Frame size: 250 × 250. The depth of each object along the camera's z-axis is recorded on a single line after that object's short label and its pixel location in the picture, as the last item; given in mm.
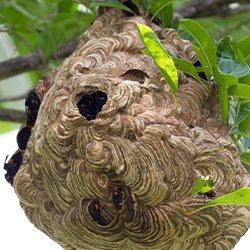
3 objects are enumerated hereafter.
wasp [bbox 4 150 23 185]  5407
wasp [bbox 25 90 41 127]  5354
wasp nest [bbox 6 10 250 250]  4757
